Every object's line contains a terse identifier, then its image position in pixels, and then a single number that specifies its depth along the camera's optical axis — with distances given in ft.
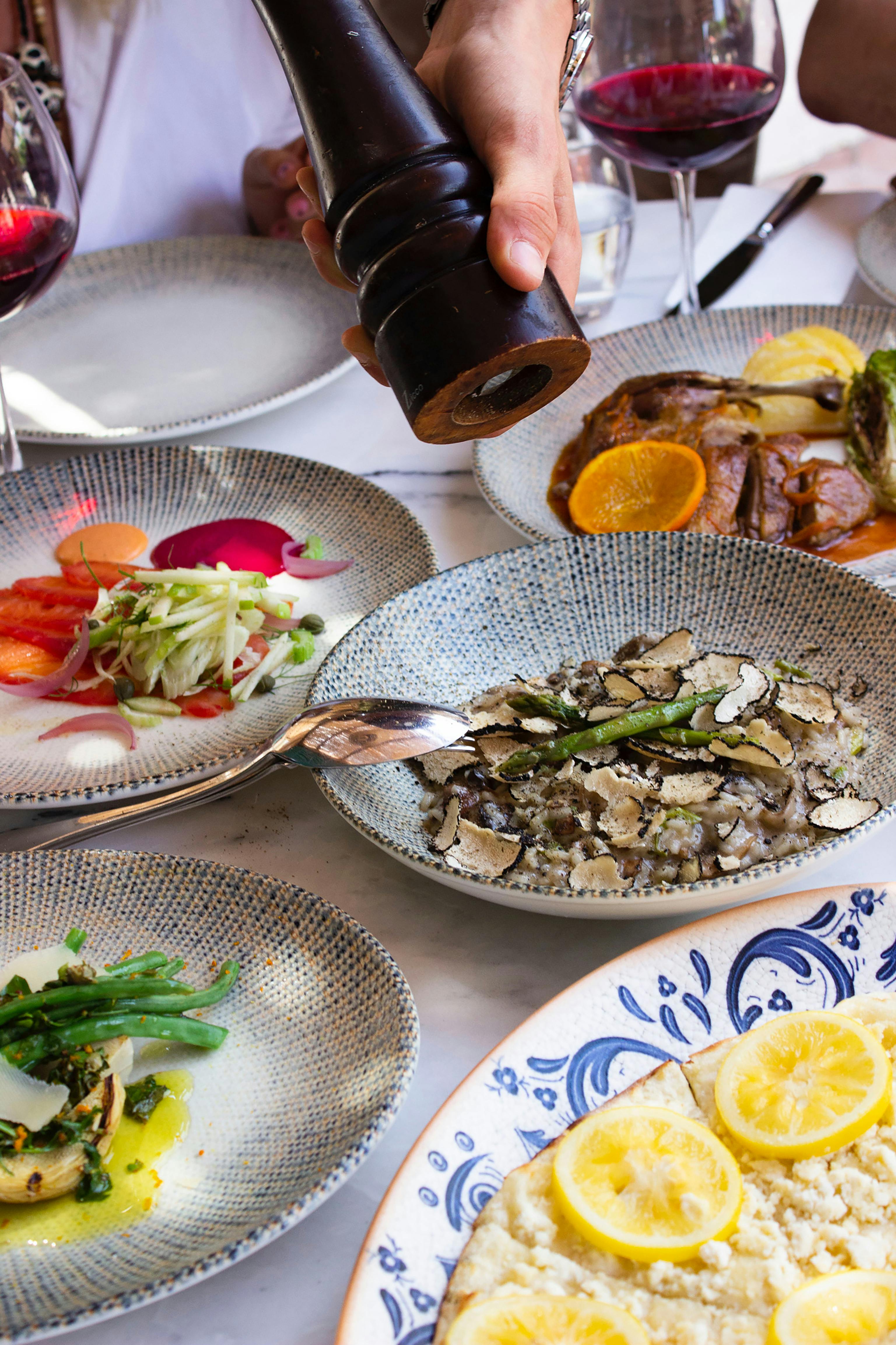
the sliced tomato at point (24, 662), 4.86
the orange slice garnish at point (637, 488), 5.34
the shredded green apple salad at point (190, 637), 4.71
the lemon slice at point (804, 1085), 2.53
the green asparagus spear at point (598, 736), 3.81
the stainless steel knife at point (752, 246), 7.64
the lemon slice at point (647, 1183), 2.36
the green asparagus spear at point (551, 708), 3.97
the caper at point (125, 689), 4.70
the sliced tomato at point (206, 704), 4.64
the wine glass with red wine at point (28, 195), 5.25
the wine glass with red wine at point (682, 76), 6.26
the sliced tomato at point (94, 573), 5.33
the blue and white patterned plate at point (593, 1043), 2.37
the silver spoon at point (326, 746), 3.86
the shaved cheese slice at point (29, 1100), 2.72
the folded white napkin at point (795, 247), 7.68
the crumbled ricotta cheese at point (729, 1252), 2.30
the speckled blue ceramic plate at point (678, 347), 6.33
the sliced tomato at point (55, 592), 5.21
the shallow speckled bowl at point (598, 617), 4.22
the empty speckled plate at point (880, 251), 7.09
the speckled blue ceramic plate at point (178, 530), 4.29
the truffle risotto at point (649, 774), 3.43
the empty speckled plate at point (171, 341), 6.87
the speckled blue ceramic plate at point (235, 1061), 2.48
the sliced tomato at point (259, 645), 4.90
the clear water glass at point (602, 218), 7.43
